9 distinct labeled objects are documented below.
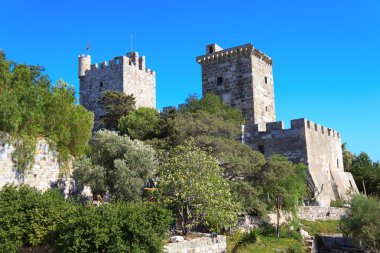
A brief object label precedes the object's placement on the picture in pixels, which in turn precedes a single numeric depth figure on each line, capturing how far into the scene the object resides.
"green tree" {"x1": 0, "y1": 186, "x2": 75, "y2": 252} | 11.20
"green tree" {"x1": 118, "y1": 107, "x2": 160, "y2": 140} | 24.17
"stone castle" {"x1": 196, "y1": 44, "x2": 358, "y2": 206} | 25.86
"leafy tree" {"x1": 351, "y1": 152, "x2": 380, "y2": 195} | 32.62
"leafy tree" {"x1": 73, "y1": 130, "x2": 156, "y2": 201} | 15.71
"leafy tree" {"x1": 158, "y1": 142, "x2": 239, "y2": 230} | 14.17
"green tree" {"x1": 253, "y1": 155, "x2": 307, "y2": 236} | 18.00
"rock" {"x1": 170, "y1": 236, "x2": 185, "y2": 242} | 12.71
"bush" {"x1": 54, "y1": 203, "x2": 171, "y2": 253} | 10.39
